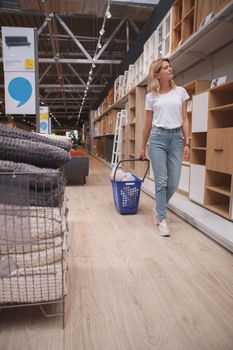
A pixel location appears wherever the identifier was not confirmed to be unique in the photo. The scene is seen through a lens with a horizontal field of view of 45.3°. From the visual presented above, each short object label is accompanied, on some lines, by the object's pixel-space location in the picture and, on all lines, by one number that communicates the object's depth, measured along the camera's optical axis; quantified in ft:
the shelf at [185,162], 12.74
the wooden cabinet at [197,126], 10.45
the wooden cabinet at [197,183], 10.55
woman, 7.93
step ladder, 24.72
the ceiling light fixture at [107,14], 16.23
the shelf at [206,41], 8.31
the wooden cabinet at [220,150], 8.64
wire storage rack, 3.69
